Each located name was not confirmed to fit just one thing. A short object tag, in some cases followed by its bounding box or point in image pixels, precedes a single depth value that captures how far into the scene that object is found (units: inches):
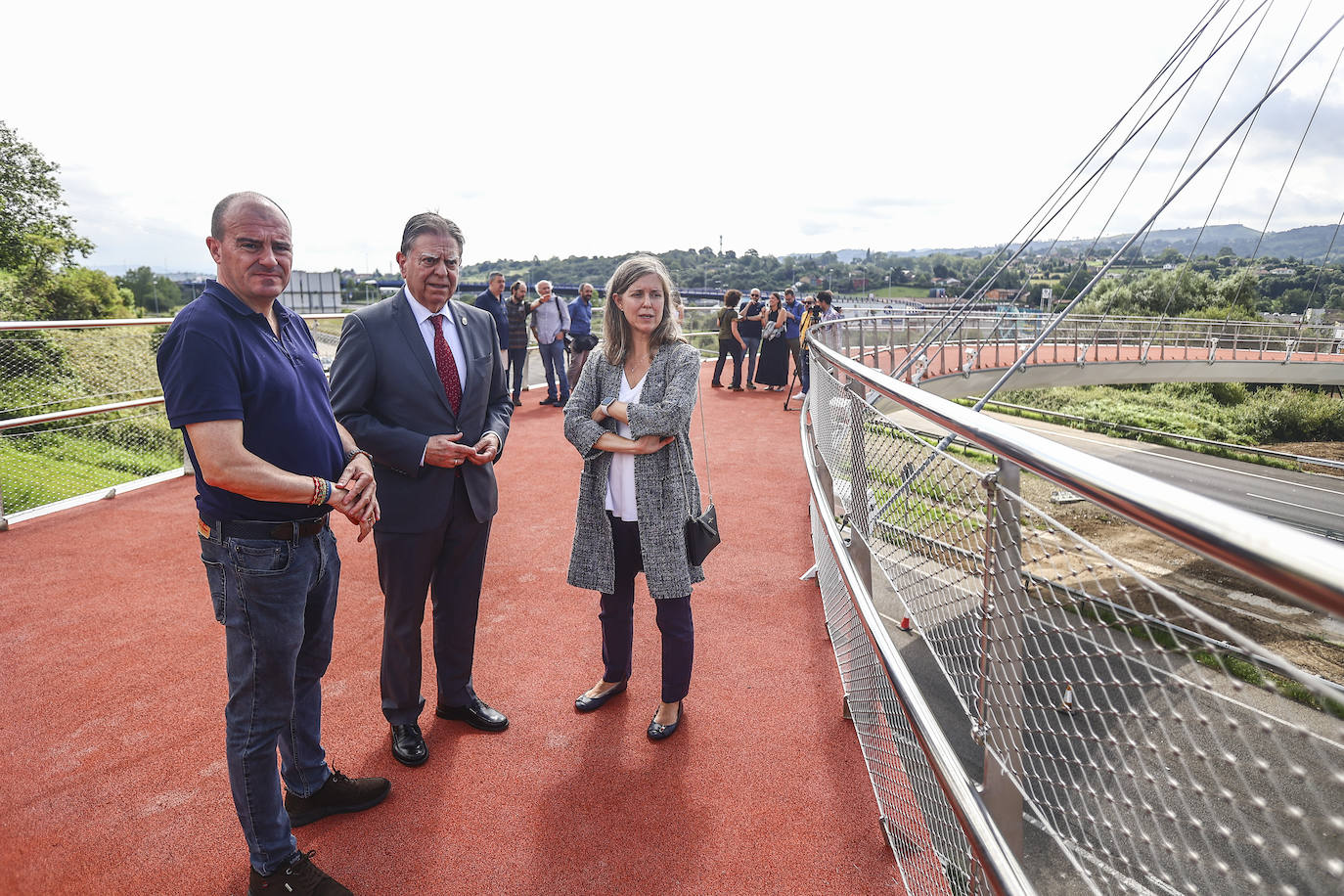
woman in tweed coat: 120.8
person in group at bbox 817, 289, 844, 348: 517.0
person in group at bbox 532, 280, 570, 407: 439.2
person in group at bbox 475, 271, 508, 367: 394.0
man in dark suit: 113.0
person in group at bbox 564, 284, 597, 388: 449.7
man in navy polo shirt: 82.1
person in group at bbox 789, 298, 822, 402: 494.6
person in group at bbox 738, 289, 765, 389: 554.6
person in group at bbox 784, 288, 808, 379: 540.7
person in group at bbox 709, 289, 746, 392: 554.3
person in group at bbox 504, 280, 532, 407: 451.5
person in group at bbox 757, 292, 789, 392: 559.2
